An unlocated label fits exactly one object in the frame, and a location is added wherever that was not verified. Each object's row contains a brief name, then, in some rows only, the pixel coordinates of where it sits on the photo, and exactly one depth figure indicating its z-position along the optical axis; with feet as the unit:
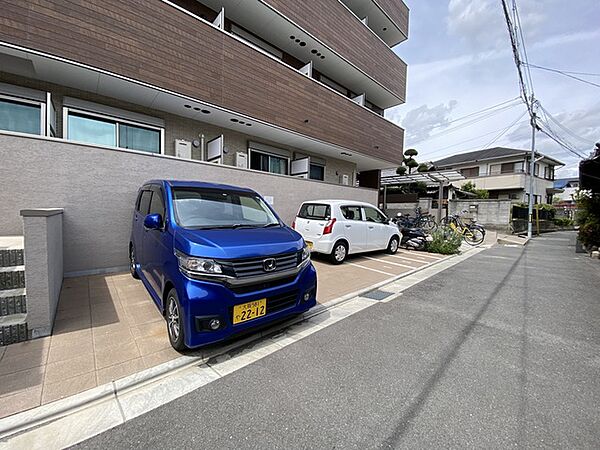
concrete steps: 8.43
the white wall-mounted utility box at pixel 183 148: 22.97
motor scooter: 30.09
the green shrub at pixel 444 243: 28.76
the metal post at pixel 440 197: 48.32
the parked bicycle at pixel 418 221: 40.22
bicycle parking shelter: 45.73
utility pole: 46.57
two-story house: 78.38
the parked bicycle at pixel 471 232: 38.37
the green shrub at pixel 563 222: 71.50
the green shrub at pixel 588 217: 30.60
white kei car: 21.09
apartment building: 14.56
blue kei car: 7.98
